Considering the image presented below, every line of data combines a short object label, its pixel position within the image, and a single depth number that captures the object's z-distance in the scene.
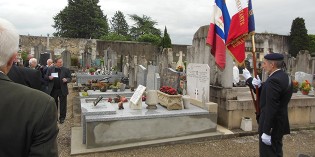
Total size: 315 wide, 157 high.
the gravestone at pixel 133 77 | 9.06
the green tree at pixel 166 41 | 27.62
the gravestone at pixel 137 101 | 5.13
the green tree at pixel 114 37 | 33.38
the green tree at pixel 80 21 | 37.38
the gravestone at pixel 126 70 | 10.54
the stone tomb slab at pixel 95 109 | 4.54
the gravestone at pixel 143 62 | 11.42
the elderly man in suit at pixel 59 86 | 6.36
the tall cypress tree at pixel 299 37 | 27.03
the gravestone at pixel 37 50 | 16.65
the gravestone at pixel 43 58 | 13.06
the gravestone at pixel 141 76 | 7.76
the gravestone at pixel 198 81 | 5.66
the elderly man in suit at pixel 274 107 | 2.99
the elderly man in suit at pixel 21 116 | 1.18
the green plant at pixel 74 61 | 23.11
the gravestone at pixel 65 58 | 15.12
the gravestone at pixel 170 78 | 7.30
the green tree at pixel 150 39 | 32.36
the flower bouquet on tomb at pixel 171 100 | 5.29
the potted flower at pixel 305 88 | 6.78
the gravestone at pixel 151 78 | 7.13
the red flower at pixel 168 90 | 5.54
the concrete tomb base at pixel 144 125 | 4.42
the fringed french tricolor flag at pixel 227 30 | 4.11
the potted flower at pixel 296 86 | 6.98
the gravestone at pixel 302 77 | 8.37
